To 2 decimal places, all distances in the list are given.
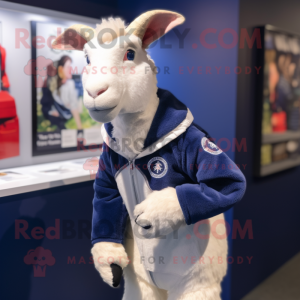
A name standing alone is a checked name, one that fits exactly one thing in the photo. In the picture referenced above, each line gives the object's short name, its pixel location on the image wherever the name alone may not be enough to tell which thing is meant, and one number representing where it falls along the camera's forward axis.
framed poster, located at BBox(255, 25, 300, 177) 1.98
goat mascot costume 0.97
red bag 1.78
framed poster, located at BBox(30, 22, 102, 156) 1.92
